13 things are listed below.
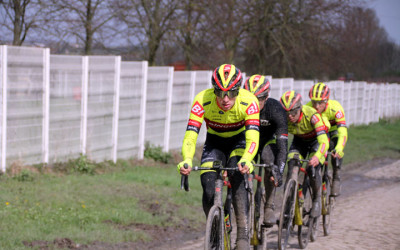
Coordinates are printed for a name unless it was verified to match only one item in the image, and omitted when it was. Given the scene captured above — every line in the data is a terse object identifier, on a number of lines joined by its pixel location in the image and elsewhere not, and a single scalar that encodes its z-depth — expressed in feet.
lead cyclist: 36.58
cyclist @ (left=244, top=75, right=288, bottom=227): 44.80
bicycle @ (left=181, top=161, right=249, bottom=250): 34.81
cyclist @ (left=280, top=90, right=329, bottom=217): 50.98
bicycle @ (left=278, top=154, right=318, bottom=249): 47.65
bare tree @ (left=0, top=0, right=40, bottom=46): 99.14
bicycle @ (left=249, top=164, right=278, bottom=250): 44.75
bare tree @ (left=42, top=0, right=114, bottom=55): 108.68
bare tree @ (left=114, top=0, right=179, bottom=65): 131.23
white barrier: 66.23
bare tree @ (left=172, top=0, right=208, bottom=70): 137.59
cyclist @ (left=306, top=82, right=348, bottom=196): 59.98
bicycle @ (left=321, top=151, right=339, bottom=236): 58.08
